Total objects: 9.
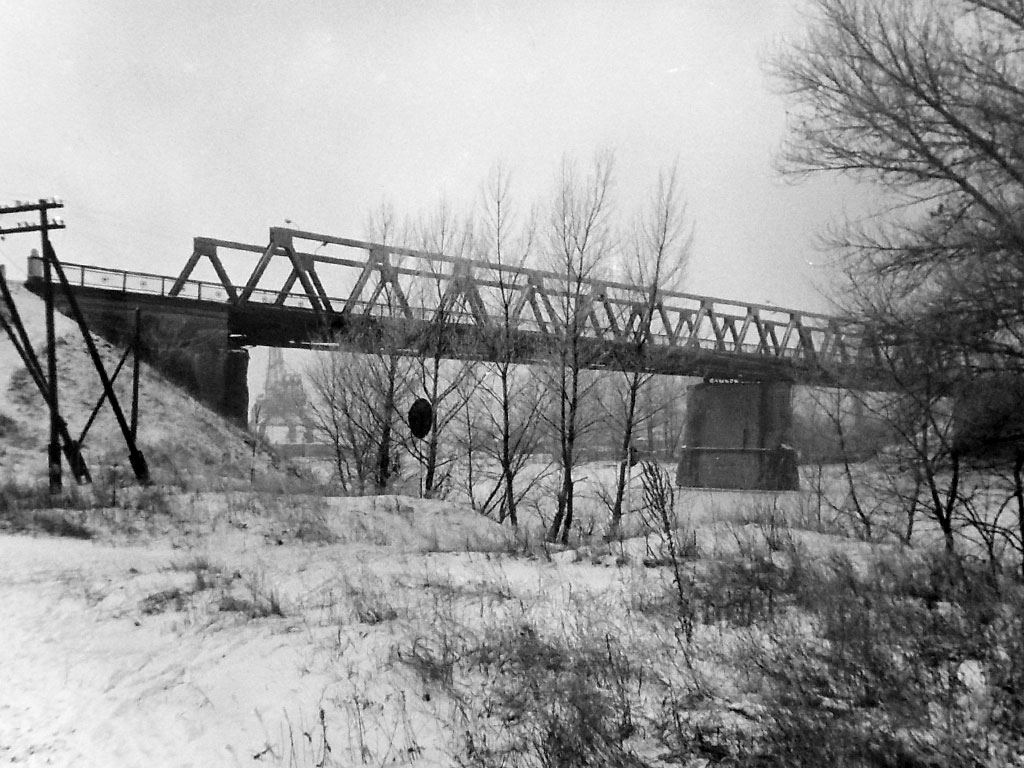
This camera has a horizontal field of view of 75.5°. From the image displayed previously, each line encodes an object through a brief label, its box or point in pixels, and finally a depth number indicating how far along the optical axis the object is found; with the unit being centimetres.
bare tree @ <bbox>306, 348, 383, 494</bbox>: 2256
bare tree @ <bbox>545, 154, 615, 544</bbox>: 1844
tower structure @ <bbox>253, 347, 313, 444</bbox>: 3056
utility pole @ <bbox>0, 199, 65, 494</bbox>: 1738
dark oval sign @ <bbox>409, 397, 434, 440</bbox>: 1694
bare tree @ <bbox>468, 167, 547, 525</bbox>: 1964
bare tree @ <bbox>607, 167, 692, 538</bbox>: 1970
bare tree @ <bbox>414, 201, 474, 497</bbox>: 2117
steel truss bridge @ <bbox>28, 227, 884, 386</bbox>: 1883
